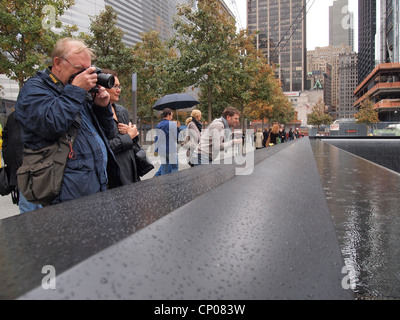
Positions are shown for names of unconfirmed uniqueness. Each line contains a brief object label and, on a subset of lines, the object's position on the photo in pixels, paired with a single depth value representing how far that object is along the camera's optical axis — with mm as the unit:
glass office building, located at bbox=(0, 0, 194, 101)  37938
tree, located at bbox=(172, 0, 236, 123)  14789
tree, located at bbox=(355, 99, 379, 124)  56969
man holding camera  1854
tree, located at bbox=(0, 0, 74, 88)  11605
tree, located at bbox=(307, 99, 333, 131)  90938
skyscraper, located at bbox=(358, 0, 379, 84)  97000
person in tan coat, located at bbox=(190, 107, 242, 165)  5012
